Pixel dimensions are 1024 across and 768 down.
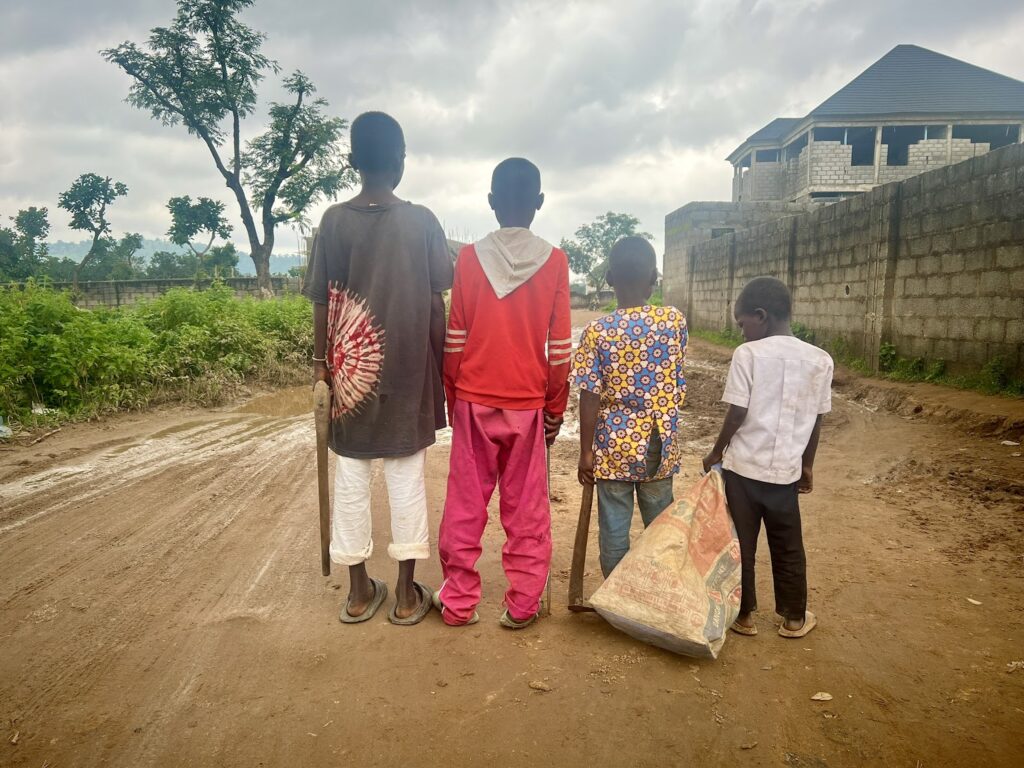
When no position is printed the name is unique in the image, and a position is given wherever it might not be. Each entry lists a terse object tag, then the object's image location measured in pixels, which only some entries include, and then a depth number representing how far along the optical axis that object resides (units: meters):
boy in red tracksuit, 2.32
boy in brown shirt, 2.33
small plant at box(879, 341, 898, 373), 7.68
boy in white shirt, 2.26
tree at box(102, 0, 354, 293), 20.19
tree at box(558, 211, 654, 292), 51.59
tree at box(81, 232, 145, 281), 30.52
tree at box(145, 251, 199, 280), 32.38
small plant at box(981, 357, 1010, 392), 5.92
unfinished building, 21.14
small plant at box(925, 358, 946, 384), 6.82
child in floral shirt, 2.31
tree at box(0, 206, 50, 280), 24.81
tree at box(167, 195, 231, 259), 30.95
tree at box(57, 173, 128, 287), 29.78
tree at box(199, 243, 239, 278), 31.78
